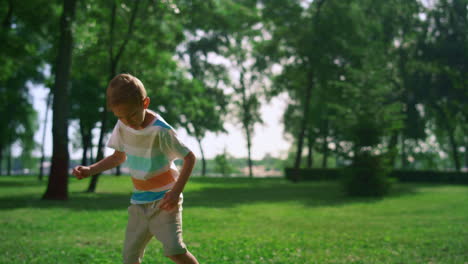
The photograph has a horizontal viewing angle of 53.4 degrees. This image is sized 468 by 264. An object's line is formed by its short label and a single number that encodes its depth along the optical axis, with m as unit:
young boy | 3.17
